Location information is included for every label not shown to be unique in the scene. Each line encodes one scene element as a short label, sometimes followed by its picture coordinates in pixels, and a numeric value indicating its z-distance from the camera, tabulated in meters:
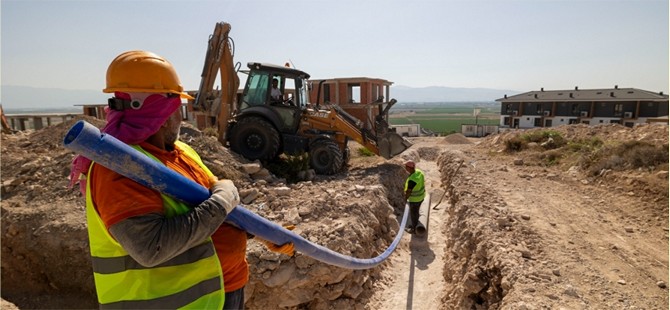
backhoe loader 9.18
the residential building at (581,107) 30.80
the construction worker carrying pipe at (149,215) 1.37
